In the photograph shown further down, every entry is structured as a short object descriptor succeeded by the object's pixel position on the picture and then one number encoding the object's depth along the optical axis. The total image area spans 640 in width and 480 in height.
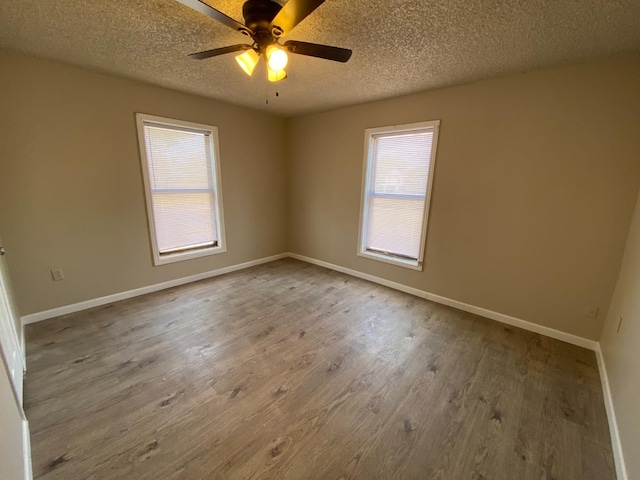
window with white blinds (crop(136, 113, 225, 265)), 3.01
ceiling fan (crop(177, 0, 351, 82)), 1.29
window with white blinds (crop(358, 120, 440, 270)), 3.02
